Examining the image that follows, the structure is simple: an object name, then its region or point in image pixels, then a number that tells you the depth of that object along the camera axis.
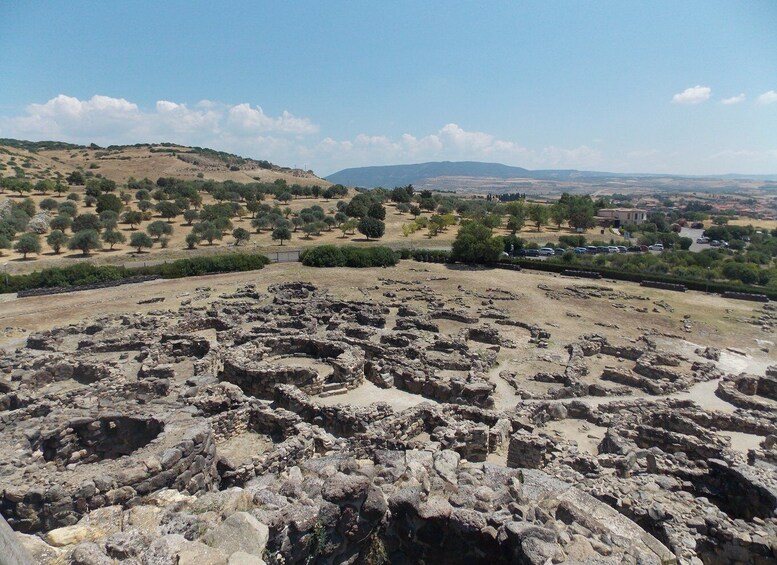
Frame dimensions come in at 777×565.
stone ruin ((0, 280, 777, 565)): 8.50
